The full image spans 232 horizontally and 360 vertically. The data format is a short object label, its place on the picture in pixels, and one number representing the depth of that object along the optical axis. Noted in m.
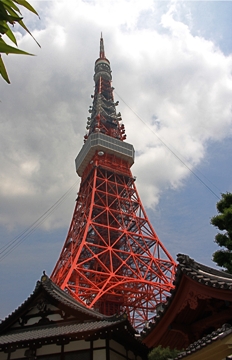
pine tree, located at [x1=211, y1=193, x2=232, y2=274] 9.62
